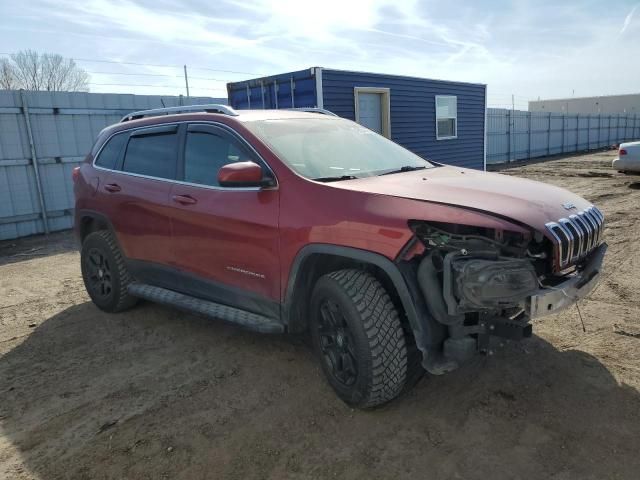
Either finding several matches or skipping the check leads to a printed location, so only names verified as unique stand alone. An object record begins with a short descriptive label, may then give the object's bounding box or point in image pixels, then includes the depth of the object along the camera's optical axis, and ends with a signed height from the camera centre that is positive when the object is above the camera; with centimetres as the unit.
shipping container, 1047 +62
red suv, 267 -65
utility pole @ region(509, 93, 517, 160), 2397 -47
